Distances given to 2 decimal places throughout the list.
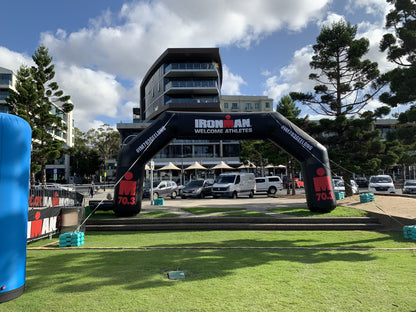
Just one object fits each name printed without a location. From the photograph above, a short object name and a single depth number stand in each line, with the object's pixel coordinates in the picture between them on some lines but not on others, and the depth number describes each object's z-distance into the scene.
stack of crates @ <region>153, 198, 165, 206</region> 16.31
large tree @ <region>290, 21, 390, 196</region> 16.48
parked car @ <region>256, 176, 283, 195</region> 27.28
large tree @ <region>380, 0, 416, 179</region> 11.61
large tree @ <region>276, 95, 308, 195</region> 24.00
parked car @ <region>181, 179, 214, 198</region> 22.92
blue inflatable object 4.05
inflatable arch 11.36
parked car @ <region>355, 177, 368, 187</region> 36.06
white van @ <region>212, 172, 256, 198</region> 21.47
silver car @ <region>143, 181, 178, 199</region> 23.00
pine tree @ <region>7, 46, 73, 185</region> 24.38
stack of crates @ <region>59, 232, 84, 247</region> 7.62
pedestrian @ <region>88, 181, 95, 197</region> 28.35
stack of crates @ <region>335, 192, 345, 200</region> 15.84
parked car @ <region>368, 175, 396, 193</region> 22.17
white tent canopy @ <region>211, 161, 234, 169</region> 36.08
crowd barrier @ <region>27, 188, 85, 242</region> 7.93
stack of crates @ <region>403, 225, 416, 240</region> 8.17
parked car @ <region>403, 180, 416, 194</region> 21.92
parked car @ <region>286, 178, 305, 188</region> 36.94
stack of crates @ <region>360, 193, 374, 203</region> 13.90
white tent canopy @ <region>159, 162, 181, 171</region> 34.90
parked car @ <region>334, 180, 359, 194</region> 22.26
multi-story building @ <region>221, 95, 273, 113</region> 64.00
